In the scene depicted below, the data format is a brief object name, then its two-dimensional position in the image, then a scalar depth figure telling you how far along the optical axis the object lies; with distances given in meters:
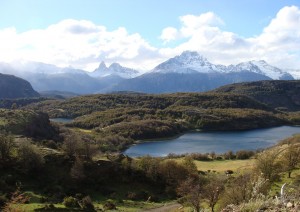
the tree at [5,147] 65.81
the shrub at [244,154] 110.31
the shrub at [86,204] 51.60
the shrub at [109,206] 53.92
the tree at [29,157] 64.56
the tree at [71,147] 73.25
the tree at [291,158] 65.81
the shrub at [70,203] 51.39
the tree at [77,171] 64.31
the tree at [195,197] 41.36
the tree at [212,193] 41.31
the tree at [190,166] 73.88
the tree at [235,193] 33.47
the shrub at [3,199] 48.56
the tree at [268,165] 58.07
